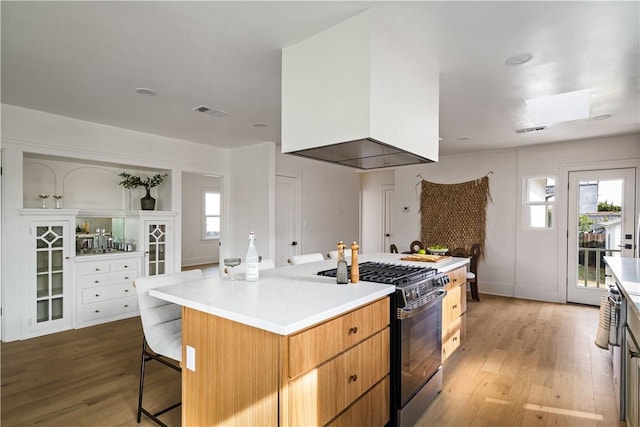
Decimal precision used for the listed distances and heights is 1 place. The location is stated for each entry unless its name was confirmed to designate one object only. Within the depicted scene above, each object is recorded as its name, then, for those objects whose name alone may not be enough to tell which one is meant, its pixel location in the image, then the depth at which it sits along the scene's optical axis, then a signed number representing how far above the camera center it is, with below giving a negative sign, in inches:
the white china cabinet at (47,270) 143.1 -25.5
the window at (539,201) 207.6 +7.3
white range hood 76.7 +29.2
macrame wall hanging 230.6 -0.2
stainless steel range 79.0 -30.9
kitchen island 54.9 -25.3
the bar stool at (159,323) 78.5 -27.3
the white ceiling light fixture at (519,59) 93.2 +42.8
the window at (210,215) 350.9 -3.2
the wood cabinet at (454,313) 111.6 -35.2
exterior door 185.2 -6.8
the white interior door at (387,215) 301.9 -2.3
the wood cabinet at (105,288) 158.9 -36.7
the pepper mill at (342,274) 81.4 -14.6
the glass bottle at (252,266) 82.5 -13.1
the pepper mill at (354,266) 82.7 -13.0
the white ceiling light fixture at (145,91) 119.6 +42.7
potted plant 191.8 +16.1
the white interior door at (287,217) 219.8 -3.3
